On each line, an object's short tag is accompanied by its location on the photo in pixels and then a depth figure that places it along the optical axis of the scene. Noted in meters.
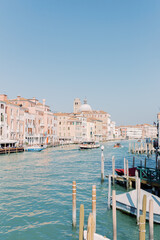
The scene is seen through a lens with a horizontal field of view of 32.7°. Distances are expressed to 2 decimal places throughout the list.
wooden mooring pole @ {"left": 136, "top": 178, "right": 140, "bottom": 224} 10.07
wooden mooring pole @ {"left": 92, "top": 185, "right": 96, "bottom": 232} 8.68
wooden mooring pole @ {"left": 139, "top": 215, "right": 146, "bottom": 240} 6.44
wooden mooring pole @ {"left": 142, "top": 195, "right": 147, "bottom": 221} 9.00
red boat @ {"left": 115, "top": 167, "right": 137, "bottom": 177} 18.45
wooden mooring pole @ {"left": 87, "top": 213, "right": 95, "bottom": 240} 6.66
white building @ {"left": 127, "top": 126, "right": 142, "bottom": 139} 169.82
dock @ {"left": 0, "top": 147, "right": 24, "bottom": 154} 40.44
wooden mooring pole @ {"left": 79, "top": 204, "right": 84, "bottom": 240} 7.57
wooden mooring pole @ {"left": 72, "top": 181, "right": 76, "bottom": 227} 9.41
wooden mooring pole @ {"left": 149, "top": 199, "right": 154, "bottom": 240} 7.35
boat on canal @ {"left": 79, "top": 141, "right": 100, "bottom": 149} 53.68
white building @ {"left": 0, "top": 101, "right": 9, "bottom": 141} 45.67
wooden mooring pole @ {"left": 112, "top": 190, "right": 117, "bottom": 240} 8.00
